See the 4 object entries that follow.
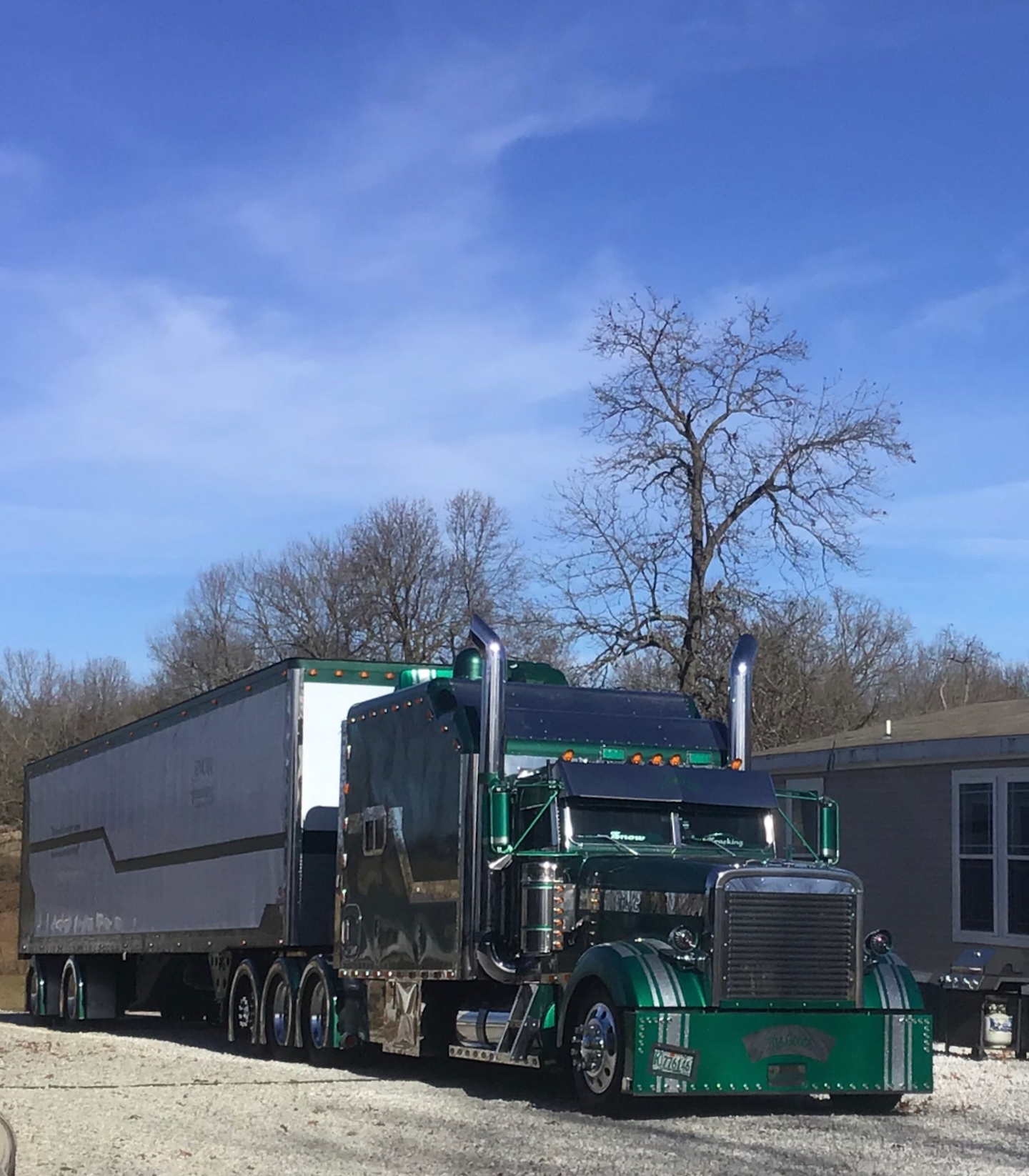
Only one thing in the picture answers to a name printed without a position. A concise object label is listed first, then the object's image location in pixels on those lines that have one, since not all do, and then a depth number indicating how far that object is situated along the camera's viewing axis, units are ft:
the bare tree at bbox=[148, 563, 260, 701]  181.88
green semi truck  34.37
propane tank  45.83
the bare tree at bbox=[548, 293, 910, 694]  103.76
